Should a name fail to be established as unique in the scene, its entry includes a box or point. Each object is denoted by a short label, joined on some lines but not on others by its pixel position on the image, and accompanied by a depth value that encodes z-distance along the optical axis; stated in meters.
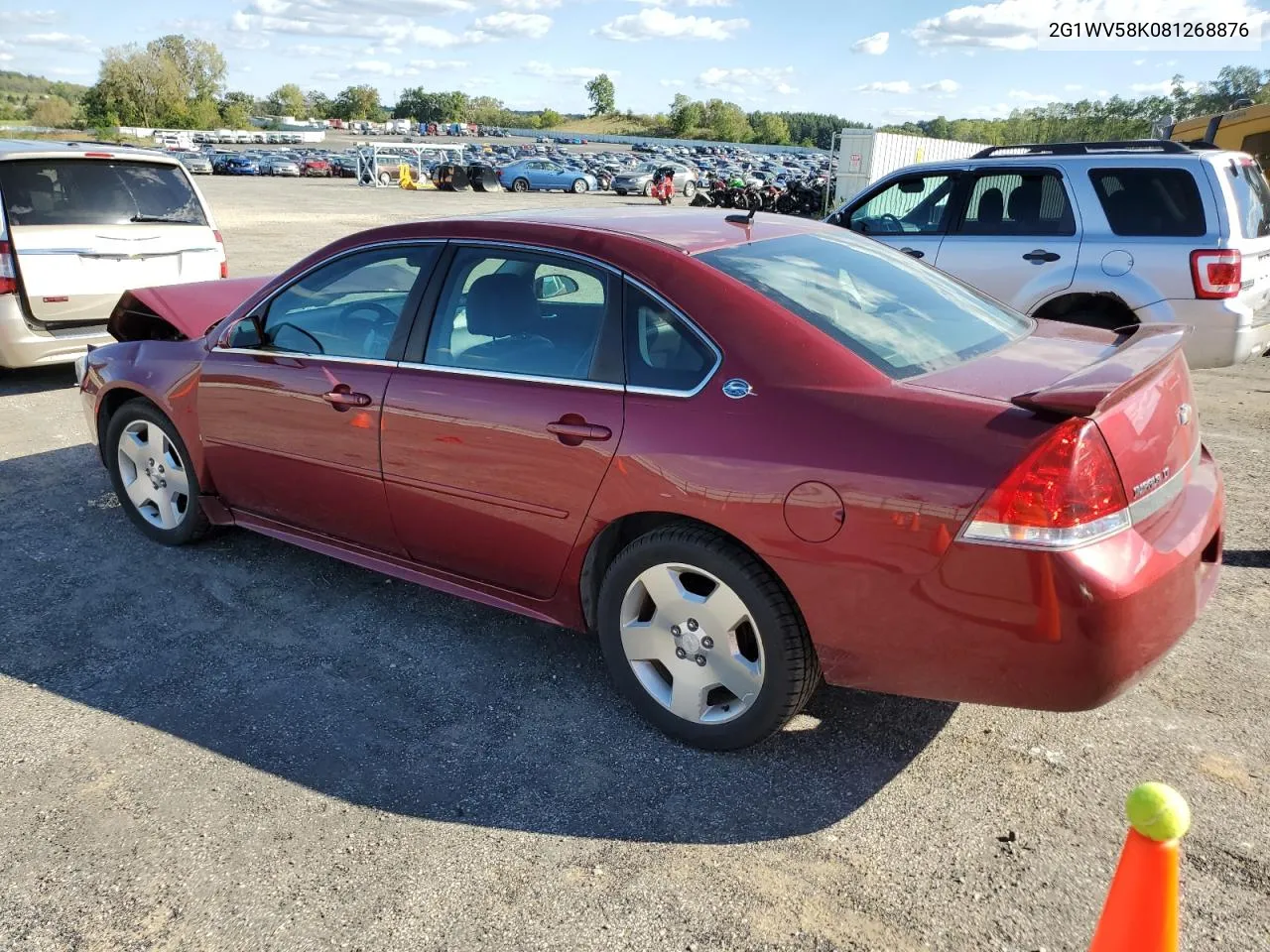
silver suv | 6.35
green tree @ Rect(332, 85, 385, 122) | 178.25
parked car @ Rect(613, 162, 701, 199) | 41.94
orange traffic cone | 1.55
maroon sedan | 2.44
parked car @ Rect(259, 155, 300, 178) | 53.81
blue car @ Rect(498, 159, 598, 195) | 43.78
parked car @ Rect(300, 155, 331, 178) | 54.22
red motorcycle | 36.47
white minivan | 7.21
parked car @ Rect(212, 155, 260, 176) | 53.59
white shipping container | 24.02
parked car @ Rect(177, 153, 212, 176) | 53.66
